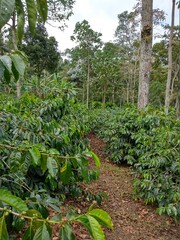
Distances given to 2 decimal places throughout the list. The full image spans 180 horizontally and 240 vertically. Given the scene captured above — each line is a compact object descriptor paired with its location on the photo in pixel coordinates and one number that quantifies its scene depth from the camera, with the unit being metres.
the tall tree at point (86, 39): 15.64
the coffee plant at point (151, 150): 3.29
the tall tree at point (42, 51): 14.79
